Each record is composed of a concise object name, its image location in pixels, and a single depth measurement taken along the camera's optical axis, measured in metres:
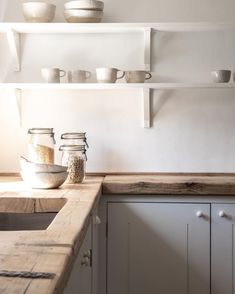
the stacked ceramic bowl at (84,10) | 2.62
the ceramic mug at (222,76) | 2.62
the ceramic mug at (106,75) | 2.61
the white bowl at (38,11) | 2.64
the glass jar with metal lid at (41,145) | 2.55
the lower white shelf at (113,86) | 2.59
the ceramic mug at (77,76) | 2.68
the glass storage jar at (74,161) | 2.53
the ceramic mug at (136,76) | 2.63
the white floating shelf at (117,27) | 2.61
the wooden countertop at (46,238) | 0.98
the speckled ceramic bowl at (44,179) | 2.31
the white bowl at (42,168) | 2.31
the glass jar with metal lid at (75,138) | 2.67
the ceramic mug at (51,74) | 2.63
